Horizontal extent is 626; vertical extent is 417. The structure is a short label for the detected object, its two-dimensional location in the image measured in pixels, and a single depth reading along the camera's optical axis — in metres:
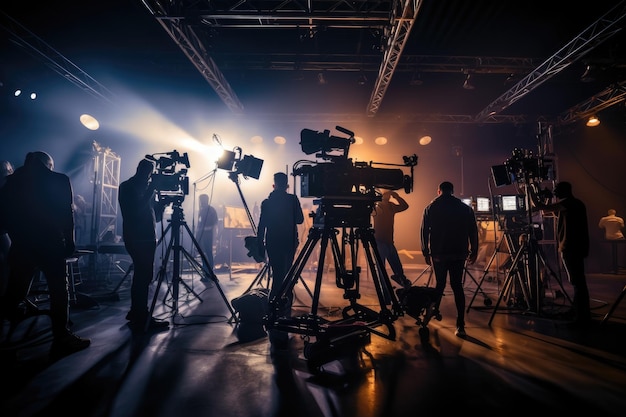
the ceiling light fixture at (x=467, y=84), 8.62
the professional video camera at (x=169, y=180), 4.07
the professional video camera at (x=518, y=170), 4.55
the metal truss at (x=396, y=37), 5.65
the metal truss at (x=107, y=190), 9.77
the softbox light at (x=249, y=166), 4.22
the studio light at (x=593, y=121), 10.27
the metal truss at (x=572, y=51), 6.00
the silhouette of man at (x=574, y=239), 4.19
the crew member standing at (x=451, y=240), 3.81
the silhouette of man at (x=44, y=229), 3.13
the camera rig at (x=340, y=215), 2.96
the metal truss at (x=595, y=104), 8.82
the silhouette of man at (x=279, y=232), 4.29
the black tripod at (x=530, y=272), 4.53
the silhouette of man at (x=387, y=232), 5.95
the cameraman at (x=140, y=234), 3.96
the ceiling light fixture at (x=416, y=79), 8.48
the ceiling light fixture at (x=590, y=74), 7.55
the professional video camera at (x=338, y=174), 3.04
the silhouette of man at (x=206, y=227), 8.80
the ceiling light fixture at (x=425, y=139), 13.01
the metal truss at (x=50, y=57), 6.43
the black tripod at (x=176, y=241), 4.07
